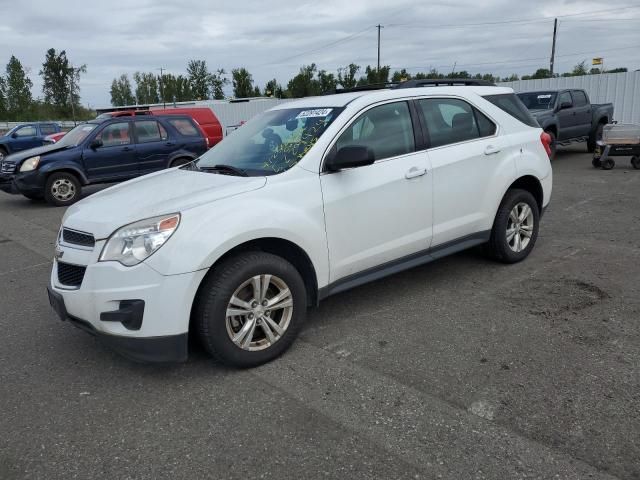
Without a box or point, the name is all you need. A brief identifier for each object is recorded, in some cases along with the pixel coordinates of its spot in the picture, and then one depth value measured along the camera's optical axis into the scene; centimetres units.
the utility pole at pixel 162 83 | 7052
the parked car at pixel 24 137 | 1984
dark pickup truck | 1328
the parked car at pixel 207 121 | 1466
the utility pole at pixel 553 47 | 4754
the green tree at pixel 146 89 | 8084
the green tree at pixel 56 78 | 6644
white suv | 314
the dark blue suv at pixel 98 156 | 1046
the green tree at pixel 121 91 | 9056
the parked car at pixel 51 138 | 1891
